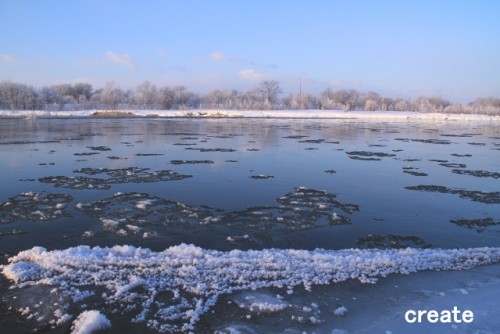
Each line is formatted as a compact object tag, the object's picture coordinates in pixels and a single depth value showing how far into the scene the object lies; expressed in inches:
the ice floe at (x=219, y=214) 320.8
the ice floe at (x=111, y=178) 457.7
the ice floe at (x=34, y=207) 335.9
